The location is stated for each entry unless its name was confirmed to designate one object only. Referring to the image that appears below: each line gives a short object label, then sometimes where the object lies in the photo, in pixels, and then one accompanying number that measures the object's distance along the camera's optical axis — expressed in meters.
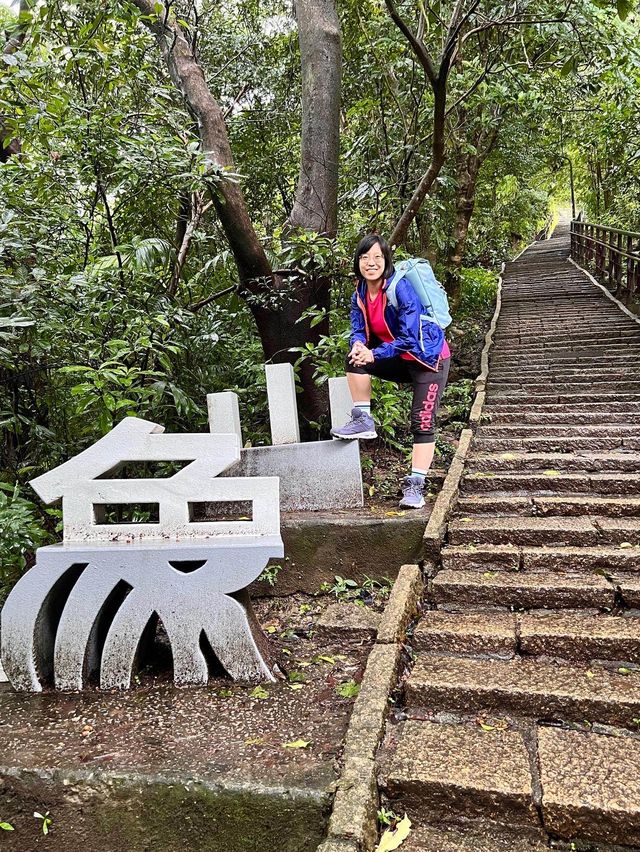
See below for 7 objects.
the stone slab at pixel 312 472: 4.41
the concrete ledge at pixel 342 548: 3.97
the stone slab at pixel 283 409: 4.36
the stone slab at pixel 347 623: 3.45
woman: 4.00
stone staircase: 2.07
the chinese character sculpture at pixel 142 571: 2.90
